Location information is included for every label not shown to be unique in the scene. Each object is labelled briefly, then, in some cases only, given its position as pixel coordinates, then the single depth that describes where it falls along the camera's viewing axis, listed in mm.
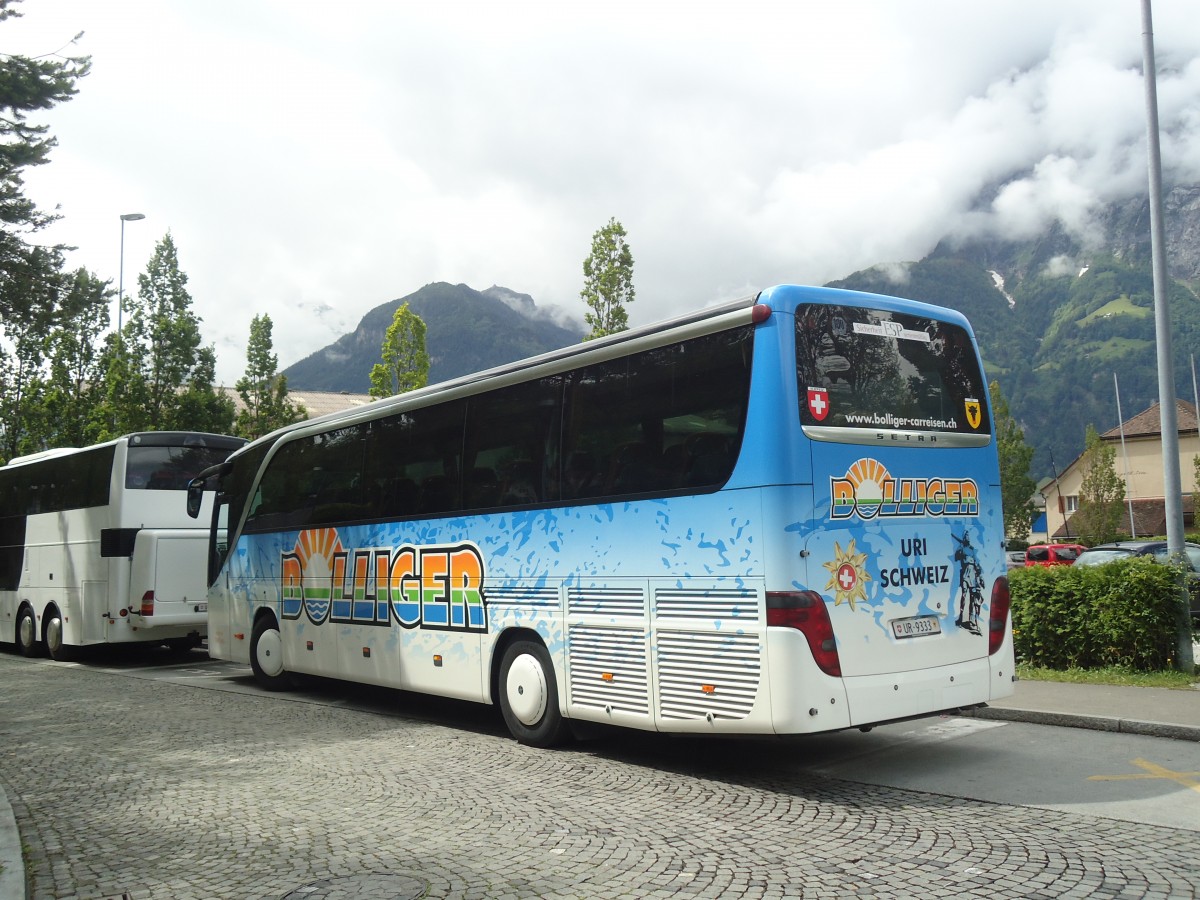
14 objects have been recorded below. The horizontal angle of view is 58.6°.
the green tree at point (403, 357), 38969
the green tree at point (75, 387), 36188
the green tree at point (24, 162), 17516
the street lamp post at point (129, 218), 36281
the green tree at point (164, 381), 34469
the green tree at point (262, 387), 44062
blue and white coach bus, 7160
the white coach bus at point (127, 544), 17641
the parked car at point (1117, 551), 18641
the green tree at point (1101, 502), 60812
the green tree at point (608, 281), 29703
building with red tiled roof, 73938
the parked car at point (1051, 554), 41312
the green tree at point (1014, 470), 59903
